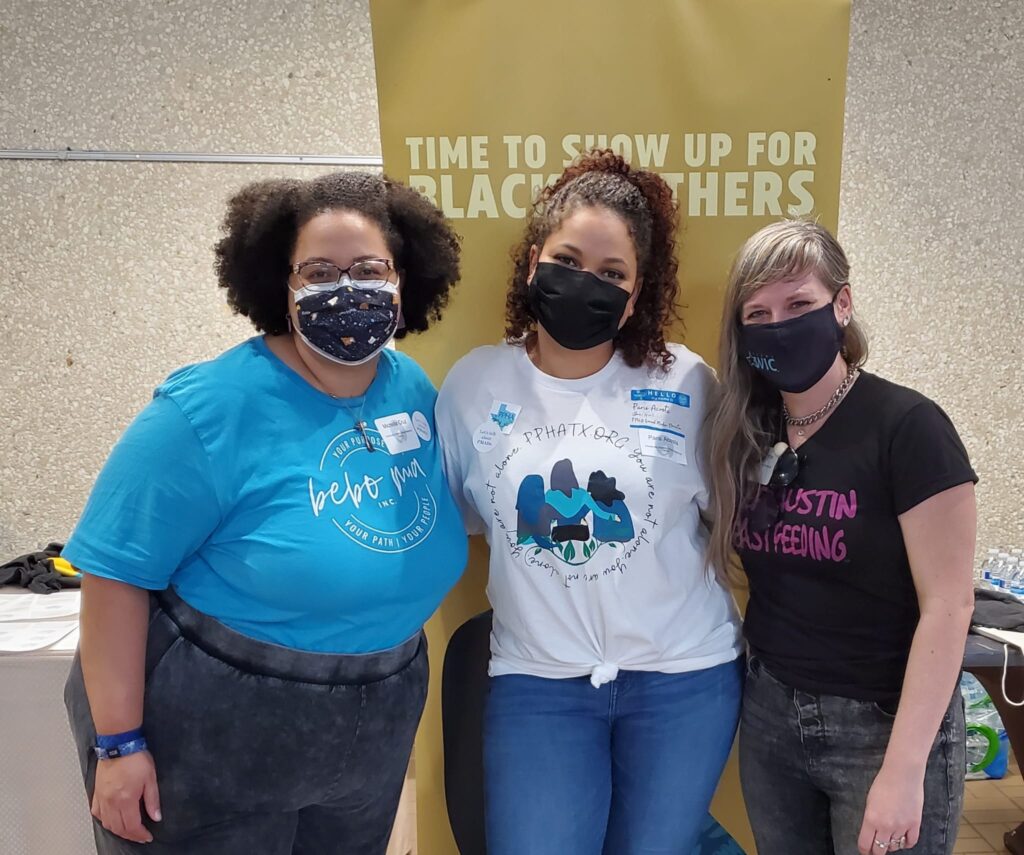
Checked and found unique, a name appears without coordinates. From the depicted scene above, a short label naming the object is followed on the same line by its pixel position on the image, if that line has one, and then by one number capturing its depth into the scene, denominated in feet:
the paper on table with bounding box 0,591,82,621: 6.95
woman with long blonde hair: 3.71
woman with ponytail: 4.33
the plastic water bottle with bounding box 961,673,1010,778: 8.93
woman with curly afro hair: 3.53
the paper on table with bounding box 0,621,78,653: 6.31
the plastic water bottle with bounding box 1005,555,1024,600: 8.33
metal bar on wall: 8.04
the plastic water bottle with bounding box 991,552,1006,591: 8.55
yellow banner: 5.35
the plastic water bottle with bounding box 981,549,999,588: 8.69
